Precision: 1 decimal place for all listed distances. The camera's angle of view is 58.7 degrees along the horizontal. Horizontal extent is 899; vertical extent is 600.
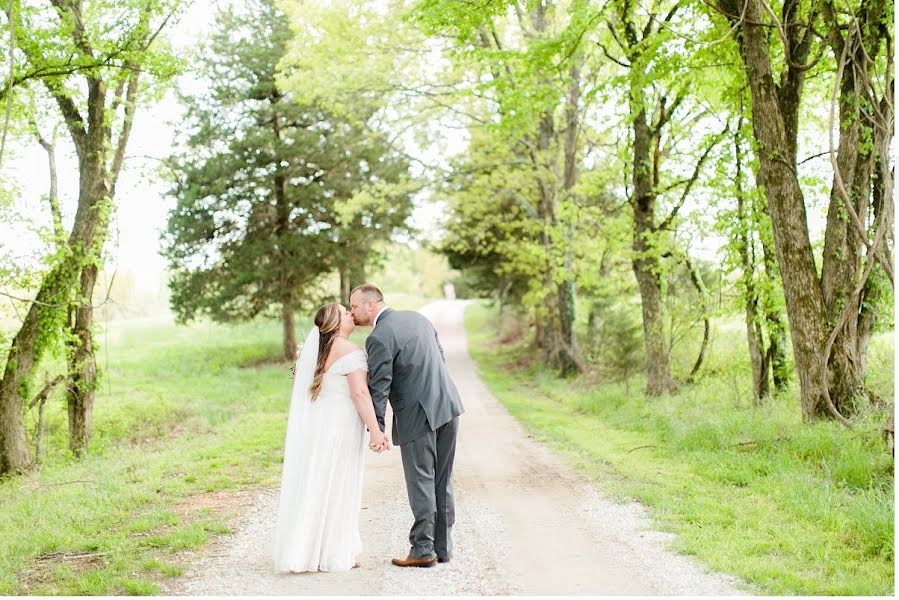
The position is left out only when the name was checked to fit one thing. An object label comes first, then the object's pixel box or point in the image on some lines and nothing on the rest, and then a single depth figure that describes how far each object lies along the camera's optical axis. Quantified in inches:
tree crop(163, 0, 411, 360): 1003.3
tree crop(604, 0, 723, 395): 581.9
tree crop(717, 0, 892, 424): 402.3
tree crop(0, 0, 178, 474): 447.8
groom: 238.7
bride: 234.4
